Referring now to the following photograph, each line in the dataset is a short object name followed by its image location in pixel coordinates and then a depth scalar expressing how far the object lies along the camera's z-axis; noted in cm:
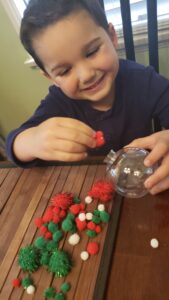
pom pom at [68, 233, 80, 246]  44
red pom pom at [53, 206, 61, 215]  49
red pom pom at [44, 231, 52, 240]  45
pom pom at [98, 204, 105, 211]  47
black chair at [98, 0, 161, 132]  77
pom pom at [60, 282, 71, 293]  38
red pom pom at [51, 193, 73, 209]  49
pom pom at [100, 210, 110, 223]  45
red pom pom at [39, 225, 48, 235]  46
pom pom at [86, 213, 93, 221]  46
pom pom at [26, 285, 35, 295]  39
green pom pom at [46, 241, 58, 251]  43
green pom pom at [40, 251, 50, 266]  42
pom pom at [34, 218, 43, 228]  48
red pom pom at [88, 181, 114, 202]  49
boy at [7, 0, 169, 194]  47
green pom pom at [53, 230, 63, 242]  45
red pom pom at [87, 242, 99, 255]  41
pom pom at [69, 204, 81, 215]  48
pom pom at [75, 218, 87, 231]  45
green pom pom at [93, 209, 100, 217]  47
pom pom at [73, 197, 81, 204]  50
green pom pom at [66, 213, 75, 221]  47
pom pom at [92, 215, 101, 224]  45
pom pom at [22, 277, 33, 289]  40
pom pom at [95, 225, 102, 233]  44
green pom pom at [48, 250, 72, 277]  40
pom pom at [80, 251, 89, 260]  41
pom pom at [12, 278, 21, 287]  40
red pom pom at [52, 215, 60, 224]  47
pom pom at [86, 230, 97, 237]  44
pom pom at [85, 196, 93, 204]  50
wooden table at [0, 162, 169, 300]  37
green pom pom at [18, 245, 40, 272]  42
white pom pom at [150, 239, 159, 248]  40
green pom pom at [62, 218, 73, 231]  45
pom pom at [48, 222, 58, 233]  46
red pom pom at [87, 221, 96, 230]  45
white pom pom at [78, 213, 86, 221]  47
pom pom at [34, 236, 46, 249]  44
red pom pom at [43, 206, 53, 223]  48
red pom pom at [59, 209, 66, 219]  48
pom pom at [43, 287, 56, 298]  38
